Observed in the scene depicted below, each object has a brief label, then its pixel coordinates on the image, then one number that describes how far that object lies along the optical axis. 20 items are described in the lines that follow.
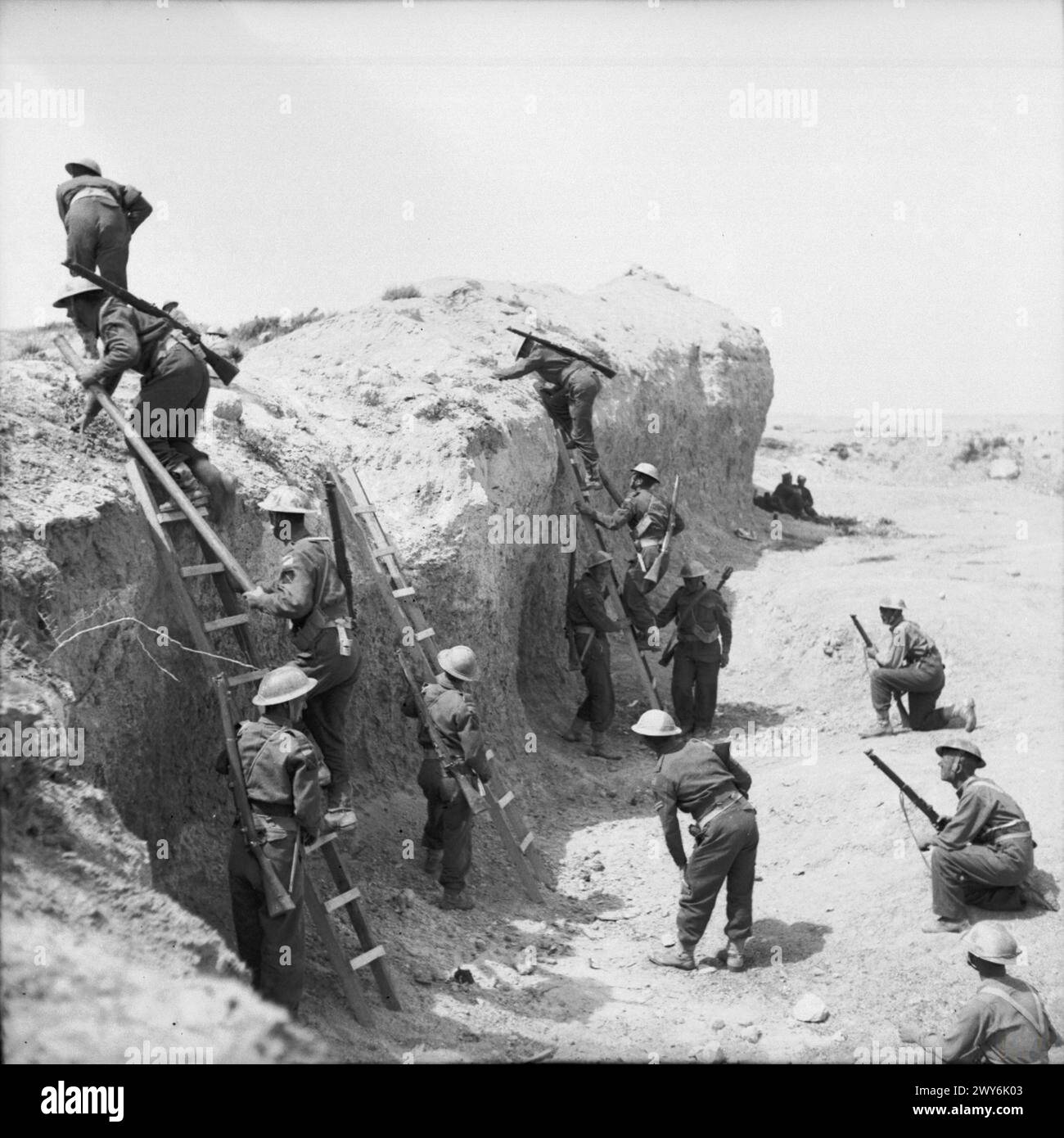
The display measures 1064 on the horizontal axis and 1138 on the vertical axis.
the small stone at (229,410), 10.62
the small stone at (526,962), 9.24
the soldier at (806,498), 26.34
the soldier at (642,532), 14.52
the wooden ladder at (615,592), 14.33
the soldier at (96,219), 9.14
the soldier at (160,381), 8.55
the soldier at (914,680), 14.05
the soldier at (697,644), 14.53
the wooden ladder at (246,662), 7.80
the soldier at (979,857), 9.58
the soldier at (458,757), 9.68
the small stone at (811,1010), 8.88
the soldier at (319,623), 8.32
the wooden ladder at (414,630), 10.25
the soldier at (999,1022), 7.29
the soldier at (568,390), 14.52
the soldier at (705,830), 9.47
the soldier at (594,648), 13.72
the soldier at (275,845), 7.27
